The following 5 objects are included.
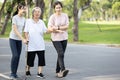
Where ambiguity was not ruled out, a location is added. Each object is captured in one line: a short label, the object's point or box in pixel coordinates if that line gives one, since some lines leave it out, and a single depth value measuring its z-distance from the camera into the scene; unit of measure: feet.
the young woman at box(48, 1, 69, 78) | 35.94
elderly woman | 35.12
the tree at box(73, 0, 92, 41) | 99.81
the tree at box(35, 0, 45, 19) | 114.11
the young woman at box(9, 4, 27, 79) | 34.55
